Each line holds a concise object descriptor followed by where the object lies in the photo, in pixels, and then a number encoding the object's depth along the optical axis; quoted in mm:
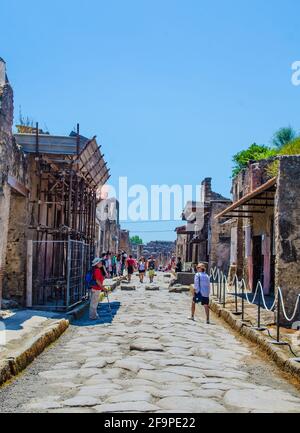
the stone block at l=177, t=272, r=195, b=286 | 25625
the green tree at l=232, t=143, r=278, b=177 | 41375
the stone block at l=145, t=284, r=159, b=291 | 23067
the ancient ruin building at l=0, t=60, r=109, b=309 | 11312
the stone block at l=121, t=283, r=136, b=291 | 22188
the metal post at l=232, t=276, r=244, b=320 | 12104
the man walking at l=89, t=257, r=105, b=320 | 12002
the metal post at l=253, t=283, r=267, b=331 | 9636
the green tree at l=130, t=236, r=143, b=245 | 107981
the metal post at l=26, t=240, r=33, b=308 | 12242
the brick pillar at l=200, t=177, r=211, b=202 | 36688
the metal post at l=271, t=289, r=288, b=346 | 8125
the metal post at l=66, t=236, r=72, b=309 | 12037
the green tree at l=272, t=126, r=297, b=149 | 26766
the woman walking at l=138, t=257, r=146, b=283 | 28795
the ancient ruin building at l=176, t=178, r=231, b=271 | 29969
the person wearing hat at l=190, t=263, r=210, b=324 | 12164
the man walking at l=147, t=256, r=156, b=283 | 28608
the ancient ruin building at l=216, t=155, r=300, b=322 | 10234
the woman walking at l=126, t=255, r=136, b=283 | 26822
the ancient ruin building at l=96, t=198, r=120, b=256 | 34922
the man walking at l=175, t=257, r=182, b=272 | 33428
